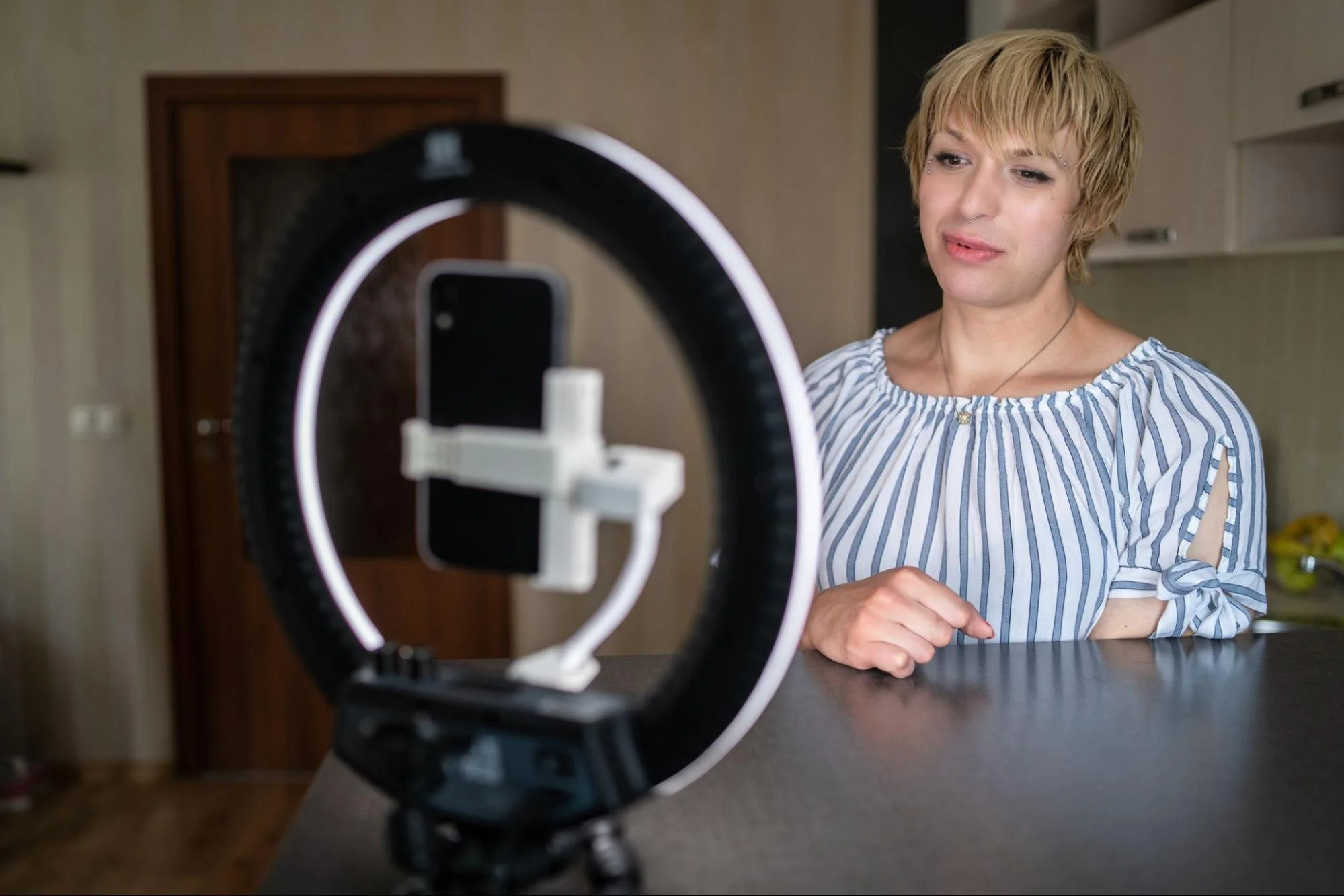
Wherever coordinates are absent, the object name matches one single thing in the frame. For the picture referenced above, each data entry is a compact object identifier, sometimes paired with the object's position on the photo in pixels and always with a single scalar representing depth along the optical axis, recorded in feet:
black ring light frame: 1.64
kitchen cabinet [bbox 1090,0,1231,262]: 7.47
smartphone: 1.71
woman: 4.09
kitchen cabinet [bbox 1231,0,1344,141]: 6.26
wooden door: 11.84
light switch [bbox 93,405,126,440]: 11.91
